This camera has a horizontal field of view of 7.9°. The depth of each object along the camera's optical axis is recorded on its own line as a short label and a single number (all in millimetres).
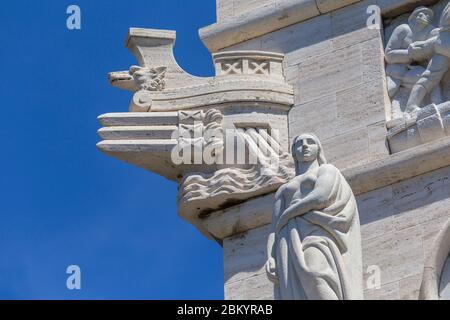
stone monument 25062
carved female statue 23453
